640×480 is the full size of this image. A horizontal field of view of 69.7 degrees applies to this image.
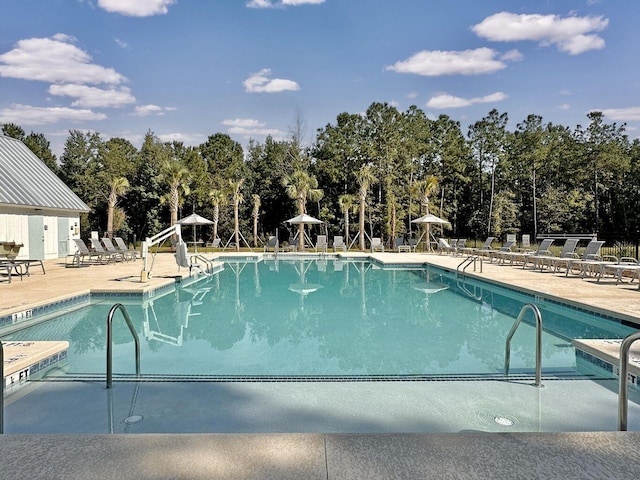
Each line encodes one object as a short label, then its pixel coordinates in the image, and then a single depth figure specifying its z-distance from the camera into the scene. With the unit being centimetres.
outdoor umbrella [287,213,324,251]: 2028
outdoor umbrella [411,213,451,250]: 2016
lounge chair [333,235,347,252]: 2152
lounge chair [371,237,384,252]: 2165
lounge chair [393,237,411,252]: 2174
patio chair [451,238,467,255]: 1927
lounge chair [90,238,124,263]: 1431
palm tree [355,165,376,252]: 2222
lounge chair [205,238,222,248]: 2278
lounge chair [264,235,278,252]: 1997
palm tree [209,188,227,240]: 2409
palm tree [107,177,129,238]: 2261
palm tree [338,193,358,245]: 2327
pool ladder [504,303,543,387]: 367
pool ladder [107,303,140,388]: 365
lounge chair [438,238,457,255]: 1954
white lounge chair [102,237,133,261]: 1484
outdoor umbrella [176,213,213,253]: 1779
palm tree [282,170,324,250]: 2191
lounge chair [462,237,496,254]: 1789
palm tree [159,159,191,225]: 2162
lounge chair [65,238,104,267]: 1367
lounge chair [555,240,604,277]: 1062
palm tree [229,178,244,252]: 2318
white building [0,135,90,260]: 1515
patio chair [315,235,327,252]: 2084
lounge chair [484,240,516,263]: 1617
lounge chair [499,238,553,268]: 1347
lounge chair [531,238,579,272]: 1215
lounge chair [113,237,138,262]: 1544
